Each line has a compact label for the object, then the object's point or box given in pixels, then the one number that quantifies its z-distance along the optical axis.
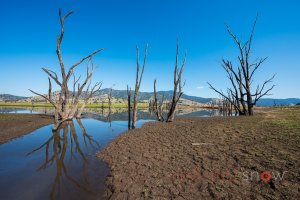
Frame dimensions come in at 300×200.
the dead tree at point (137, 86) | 18.15
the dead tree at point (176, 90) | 20.92
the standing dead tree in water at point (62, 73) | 18.02
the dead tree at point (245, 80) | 20.52
